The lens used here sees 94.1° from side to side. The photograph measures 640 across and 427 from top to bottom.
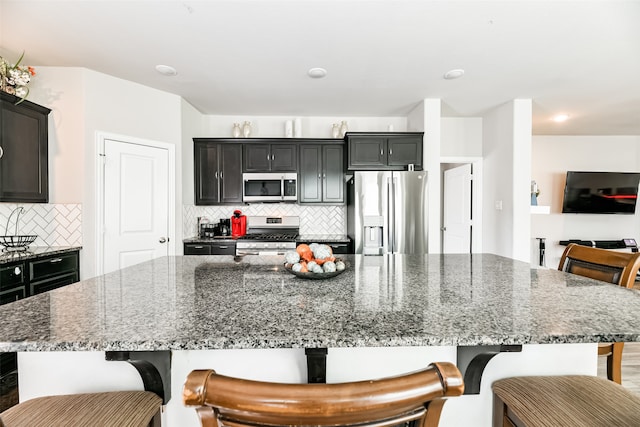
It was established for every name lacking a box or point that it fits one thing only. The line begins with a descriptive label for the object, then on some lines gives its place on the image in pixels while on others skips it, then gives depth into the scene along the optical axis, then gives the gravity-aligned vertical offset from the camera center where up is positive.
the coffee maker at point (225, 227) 4.27 -0.24
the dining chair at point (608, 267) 1.32 -0.28
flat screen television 5.13 +0.30
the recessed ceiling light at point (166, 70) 2.89 +1.39
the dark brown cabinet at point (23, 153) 2.45 +0.51
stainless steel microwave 4.17 +0.32
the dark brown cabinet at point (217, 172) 4.17 +0.54
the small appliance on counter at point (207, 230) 4.11 -0.27
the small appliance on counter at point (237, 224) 4.21 -0.20
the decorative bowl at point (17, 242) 2.49 -0.27
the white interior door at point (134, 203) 3.12 +0.08
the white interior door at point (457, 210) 4.51 +0.00
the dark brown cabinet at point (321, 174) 4.21 +0.51
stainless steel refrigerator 3.61 -0.04
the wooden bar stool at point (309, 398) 0.44 -0.28
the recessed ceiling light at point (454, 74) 2.97 +1.39
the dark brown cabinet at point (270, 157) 4.19 +0.75
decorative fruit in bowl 1.33 -0.24
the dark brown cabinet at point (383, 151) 3.92 +0.79
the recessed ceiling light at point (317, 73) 2.95 +1.39
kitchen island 0.76 -0.32
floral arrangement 2.45 +1.11
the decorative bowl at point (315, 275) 1.33 -0.29
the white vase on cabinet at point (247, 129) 4.25 +1.16
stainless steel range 3.83 -0.36
